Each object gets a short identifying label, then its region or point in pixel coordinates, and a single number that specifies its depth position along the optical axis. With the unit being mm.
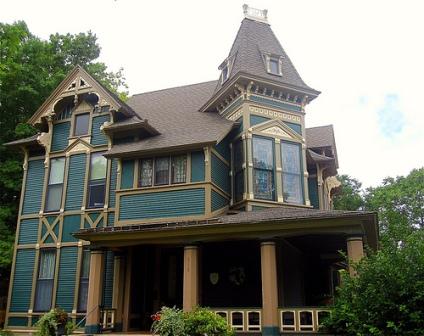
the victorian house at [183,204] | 13570
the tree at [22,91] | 23438
